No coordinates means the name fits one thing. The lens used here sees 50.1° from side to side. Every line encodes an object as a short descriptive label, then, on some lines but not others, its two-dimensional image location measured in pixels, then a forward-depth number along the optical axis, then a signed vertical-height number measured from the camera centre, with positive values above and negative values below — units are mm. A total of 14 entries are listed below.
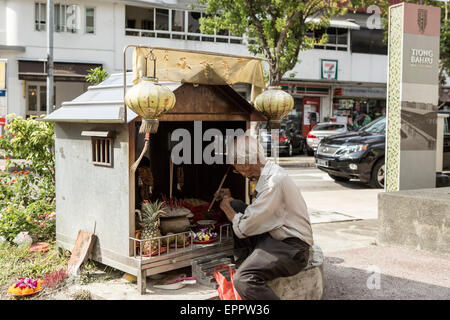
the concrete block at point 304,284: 3689 -1124
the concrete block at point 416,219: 5465 -910
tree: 14453 +3823
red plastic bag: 3620 -1123
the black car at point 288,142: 18250 -13
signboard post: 7492 +785
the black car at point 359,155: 10836 -310
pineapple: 4145 -735
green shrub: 5762 -482
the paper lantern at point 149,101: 3648 +307
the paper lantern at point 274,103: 4656 +373
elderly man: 3381 -636
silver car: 20859 +519
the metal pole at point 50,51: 11664 +2270
